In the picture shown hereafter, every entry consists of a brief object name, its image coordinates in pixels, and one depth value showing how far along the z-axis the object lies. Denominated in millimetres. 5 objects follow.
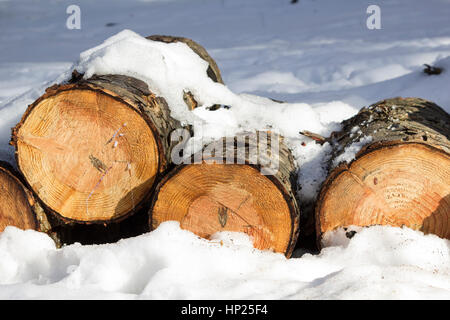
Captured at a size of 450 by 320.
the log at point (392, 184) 3601
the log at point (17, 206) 3714
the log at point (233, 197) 3603
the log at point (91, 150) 3664
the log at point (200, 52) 4162
